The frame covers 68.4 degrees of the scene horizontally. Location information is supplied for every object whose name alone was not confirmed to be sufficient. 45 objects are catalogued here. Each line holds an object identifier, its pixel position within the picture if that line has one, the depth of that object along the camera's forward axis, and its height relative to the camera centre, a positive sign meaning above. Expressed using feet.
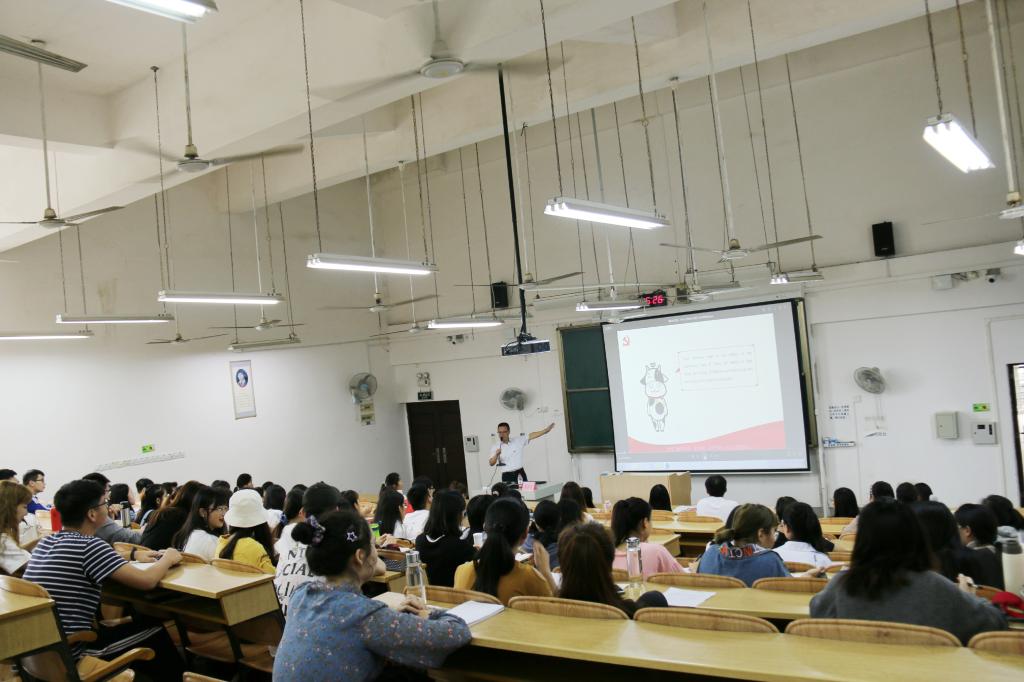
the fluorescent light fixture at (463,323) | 30.89 +2.76
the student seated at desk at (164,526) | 17.53 -2.56
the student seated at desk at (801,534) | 14.25 -3.41
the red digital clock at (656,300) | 32.86 +3.12
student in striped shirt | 11.76 -2.21
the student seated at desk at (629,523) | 14.37 -2.87
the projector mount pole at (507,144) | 20.35 +6.69
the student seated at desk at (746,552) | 12.26 -3.10
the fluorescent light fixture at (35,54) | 11.48 +5.88
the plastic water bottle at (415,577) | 9.98 -2.49
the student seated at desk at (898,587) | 7.88 -2.58
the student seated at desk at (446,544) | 14.08 -2.88
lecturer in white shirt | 35.19 -3.23
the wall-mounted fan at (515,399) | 38.81 -0.74
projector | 26.35 +1.33
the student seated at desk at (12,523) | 13.65 -1.72
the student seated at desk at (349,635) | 7.76 -2.47
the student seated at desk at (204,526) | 16.52 -2.52
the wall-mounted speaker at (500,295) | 39.21 +4.73
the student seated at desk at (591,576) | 9.62 -2.53
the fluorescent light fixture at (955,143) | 11.25 +3.16
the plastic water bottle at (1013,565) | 8.39 -2.54
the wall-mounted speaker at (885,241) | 28.89 +4.18
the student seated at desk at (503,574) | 10.82 -2.72
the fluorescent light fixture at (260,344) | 33.10 +2.85
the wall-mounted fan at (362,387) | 42.22 +0.66
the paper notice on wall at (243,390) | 37.17 +0.98
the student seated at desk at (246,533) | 14.73 -2.47
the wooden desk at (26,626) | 10.78 -2.85
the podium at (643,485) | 29.22 -4.49
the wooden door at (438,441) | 42.60 -2.88
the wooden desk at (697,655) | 6.36 -2.71
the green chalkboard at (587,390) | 36.42 -0.60
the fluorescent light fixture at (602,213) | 14.61 +3.44
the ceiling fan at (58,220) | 17.75 +5.02
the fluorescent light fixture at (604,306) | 28.17 +2.66
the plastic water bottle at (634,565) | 11.88 -3.03
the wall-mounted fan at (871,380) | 29.04 -1.09
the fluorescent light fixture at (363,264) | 17.40 +3.31
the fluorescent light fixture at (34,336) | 25.70 +3.24
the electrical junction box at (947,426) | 27.76 -2.99
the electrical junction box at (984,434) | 27.17 -3.35
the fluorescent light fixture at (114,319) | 23.75 +3.34
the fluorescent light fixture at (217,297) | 21.35 +3.37
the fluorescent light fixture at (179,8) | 8.75 +4.77
